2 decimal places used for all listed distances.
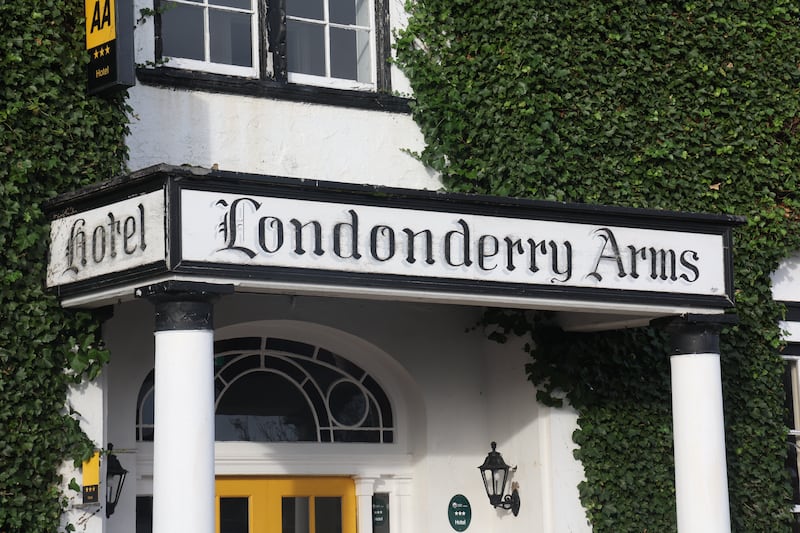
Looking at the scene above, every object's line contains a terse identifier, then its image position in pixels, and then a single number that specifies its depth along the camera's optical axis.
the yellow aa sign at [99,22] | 12.19
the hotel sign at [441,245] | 11.06
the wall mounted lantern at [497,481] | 15.07
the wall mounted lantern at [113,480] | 12.84
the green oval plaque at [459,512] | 15.19
